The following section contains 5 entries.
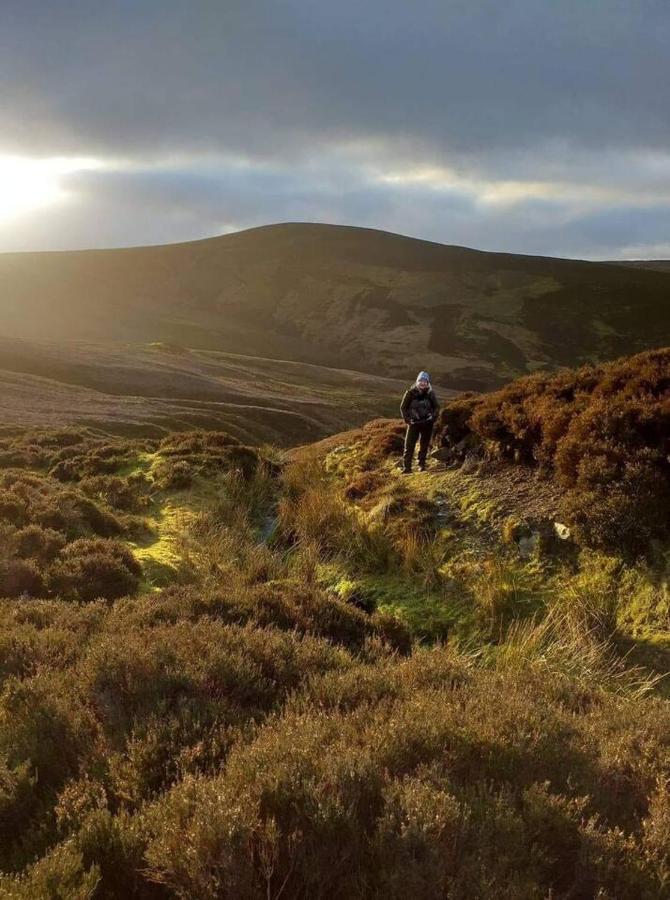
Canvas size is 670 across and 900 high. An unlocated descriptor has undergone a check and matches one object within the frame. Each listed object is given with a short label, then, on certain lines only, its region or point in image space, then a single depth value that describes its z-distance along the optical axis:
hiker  13.60
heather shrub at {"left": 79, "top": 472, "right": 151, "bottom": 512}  14.25
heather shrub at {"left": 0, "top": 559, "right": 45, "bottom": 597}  8.45
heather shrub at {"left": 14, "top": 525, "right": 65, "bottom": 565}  9.72
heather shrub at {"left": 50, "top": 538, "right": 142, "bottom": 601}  8.68
